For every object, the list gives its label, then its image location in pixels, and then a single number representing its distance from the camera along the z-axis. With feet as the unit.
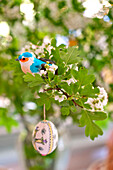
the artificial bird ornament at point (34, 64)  1.13
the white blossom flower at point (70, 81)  1.14
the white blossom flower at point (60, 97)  1.13
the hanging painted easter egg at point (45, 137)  1.37
